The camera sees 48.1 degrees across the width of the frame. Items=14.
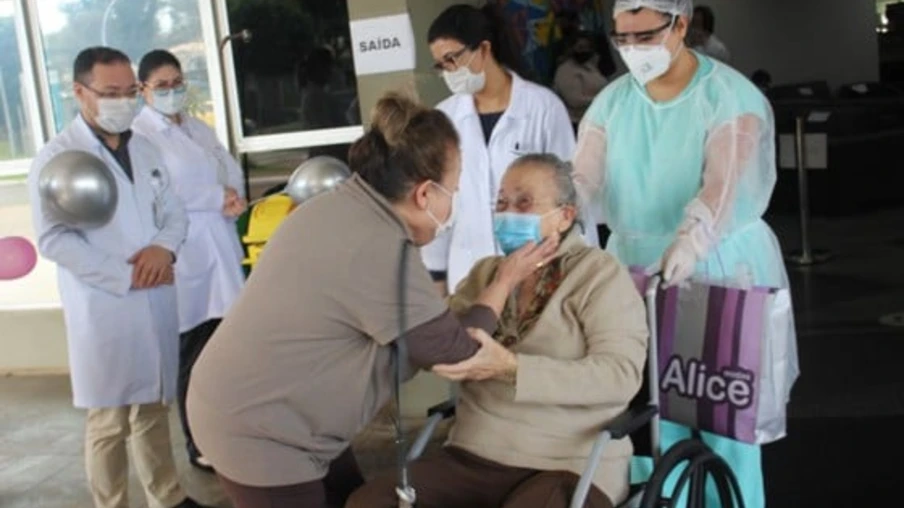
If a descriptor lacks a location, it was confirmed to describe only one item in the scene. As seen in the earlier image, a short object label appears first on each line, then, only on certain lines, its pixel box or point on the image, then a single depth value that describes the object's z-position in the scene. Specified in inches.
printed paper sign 150.3
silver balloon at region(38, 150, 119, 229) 109.8
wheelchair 73.3
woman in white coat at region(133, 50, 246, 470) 137.4
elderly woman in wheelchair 75.8
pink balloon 167.6
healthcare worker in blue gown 86.7
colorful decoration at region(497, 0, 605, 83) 192.5
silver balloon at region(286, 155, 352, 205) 139.4
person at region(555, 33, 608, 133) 206.2
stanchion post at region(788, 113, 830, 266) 248.4
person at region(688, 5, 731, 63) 128.6
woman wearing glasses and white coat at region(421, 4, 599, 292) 119.1
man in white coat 116.2
